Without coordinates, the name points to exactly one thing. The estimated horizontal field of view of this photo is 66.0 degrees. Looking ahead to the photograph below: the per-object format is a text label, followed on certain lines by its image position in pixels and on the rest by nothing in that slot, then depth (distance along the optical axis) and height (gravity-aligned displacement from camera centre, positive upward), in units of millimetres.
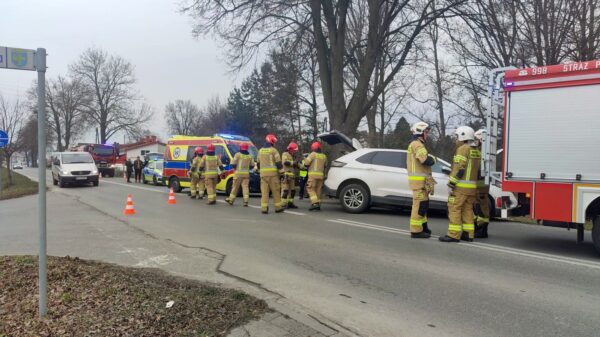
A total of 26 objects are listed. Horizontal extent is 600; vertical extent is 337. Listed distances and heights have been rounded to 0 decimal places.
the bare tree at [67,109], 61094 +6573
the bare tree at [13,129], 27922 +1932
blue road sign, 19062 +735
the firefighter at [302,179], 15065 -549
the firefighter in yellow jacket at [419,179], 8039 -241
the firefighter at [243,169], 12852 -219
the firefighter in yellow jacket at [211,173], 14086 -384
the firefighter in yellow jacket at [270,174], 11695 -309
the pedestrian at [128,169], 28781 -647
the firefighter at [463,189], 7805 -392
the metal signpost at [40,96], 3666 +498
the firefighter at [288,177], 12625 -410
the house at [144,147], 80588 +2090
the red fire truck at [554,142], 6668 +395
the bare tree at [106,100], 61531 +7735
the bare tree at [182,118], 86750 +7969
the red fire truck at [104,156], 37812 +136
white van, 22562 -564
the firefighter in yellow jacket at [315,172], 12078 -239
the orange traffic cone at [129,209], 11729 -1279
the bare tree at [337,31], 16484 +4928
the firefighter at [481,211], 8273 -798
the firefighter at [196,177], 15422 -563
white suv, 10820 -408
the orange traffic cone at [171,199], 14180 -1212
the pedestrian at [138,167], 28422 -507
